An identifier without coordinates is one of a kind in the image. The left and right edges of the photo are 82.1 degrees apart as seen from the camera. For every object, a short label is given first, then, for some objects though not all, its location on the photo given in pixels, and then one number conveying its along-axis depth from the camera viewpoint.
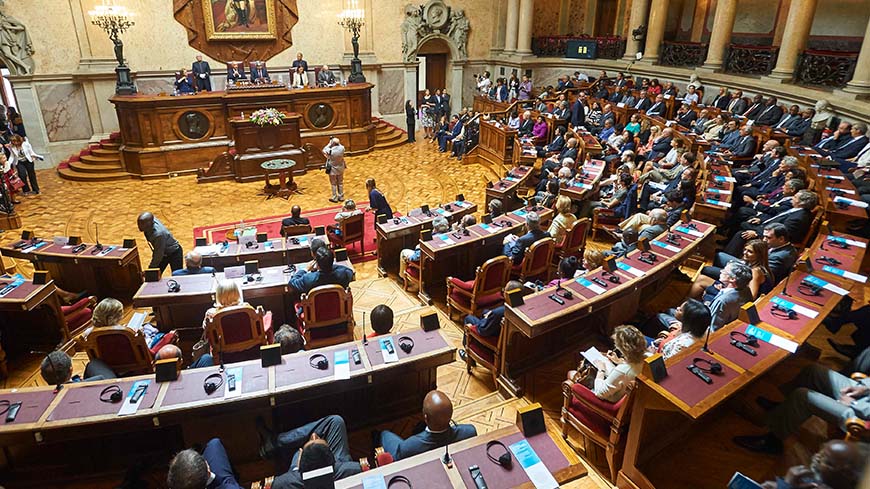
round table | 10.21
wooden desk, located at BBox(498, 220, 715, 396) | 4.31
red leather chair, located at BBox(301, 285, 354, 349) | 4.57
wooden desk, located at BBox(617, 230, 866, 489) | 3.14
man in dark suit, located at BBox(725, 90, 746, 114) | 11.16
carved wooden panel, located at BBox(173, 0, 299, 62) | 13.09
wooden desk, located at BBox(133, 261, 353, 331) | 4.94
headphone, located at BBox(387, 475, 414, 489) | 2.74
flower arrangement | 10.91
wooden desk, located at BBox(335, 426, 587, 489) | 2.75
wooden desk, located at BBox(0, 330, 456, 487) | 3.20
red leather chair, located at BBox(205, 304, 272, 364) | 4.20
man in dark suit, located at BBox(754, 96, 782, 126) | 10.45
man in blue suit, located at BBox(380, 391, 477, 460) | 2.90
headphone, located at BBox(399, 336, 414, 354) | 3.89
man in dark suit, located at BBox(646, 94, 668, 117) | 12.03
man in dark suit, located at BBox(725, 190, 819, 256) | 5.81
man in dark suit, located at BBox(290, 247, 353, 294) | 4.85
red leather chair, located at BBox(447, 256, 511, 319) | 5.31
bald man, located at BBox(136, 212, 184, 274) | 5.74
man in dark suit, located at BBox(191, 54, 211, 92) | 12.61
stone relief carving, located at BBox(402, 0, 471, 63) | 15.82
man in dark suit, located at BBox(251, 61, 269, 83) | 12.93
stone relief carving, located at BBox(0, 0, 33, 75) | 11.21
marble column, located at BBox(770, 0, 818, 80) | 11.19
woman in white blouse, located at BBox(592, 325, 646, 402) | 3.43
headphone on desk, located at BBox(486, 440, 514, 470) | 2.84
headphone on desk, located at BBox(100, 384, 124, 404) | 3.34
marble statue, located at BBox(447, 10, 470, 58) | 16.86
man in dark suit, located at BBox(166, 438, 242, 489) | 2.46
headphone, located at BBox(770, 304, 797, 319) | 4.05
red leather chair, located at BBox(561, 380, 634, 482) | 3.46
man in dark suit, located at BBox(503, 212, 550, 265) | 5.84
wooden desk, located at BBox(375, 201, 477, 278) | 6.86
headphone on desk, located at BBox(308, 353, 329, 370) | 3.68
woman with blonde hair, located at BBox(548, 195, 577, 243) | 6.23
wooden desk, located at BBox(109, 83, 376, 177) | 11.19
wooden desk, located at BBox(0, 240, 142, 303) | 5.94
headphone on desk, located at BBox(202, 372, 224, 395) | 3.43
